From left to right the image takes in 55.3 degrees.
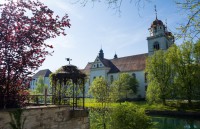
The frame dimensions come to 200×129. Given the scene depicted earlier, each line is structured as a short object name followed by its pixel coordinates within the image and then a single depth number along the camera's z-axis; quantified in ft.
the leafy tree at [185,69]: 95.15
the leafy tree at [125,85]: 131.62
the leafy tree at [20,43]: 18.17
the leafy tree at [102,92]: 70.27
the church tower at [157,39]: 148.66
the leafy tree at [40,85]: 168.07
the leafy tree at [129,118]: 33.19
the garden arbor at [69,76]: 31.24
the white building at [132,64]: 150.60
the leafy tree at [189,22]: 14.73
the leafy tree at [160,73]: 101.30
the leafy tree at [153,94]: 99.08
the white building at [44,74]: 249.04
